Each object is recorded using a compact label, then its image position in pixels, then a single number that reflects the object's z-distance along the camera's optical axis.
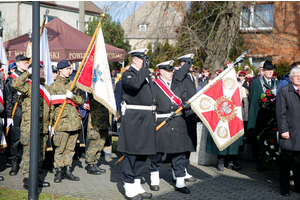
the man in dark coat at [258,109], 7.46
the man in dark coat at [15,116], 6.95
